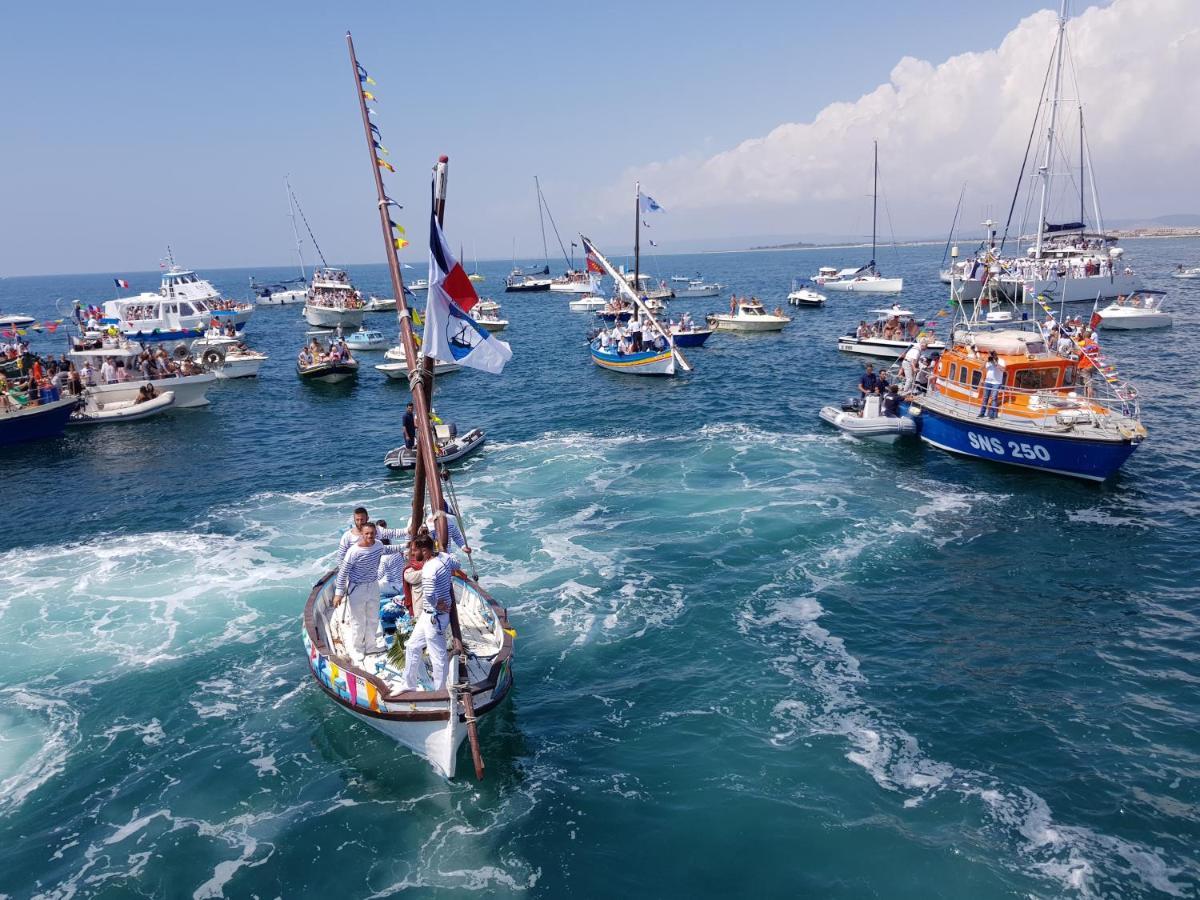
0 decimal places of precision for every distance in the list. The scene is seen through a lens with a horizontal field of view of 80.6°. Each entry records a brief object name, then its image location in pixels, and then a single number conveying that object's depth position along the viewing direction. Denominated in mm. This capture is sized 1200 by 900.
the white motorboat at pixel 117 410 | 37906
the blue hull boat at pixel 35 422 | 34188
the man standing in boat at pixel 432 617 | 11383
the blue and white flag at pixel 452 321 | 11422
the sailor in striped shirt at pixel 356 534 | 13607
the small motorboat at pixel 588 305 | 97438
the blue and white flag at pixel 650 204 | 55525
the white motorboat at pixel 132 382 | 39812
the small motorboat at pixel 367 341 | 62375
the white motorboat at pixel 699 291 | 102188
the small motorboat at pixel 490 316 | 72750
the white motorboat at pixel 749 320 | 66500
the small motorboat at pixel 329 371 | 48656
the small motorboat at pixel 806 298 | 85250
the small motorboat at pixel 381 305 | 102988
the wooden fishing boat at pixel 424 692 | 11391
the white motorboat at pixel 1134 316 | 57469
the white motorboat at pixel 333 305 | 79250
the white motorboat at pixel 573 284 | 118100
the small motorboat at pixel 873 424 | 30672
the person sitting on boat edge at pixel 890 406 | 31141
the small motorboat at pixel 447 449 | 29141
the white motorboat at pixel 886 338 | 51531
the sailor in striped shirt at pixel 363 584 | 14023
